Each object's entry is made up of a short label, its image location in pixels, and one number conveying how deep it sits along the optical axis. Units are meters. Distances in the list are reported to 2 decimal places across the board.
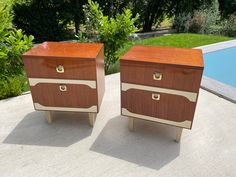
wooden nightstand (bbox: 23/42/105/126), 2.17
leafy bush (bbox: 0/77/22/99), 3.09
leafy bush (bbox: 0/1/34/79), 3.07
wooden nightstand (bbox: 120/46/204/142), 1.95
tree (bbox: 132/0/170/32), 8.77
